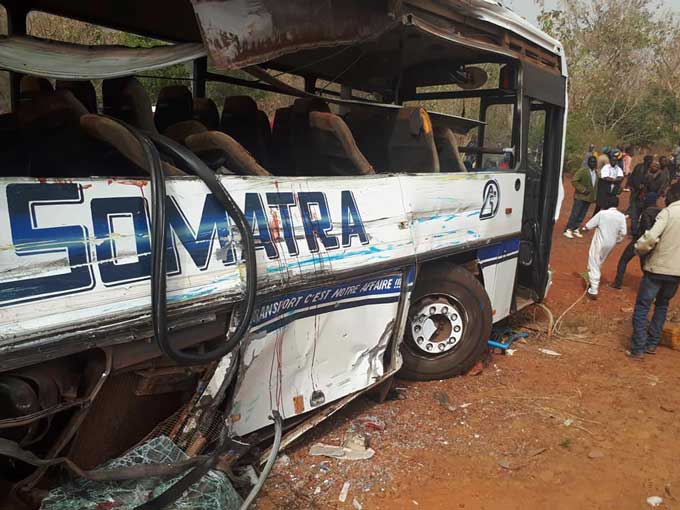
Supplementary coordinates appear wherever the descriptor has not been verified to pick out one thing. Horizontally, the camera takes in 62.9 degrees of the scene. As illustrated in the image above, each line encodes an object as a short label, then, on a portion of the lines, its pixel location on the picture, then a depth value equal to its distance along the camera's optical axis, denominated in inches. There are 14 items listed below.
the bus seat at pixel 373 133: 158.0
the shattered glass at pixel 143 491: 82.9
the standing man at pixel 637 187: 441.4
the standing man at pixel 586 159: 439.4
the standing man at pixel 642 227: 237.3
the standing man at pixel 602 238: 284.8
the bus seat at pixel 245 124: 147.9
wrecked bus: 76.4
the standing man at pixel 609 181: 418.6
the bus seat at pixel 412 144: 147.9
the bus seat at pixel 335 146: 132.8
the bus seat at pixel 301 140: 141.8
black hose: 79.9
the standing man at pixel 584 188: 430.9
